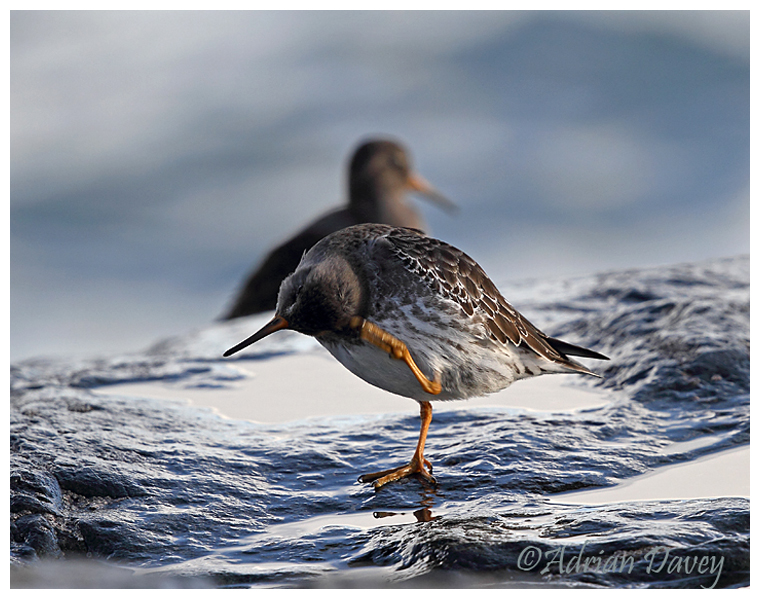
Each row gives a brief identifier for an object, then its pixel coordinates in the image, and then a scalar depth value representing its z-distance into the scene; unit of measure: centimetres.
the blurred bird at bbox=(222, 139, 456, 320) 1842
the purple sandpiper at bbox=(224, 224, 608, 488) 837
